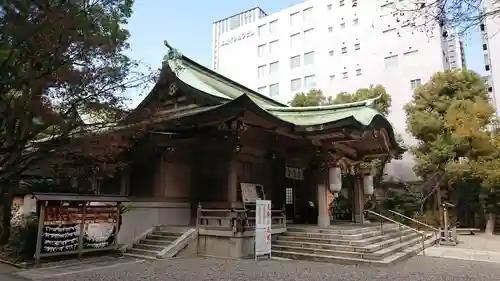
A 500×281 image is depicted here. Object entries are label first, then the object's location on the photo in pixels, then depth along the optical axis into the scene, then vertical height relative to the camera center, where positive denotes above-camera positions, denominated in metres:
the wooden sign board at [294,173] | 14.49 +1.02
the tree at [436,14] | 4.01 +1.98
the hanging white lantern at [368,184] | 16.15 +0.63
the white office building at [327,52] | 30.78 +14.62
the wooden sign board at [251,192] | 12.12 +0.25
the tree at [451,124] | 20.84 +4.31
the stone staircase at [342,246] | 9.47 -1.28
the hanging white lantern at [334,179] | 12.90 +0.68
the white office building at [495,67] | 28.27 +9.85
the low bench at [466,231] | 20.83 -1.80
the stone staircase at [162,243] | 9.81 -1.17
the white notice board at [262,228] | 9.65 -0.74
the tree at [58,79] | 5.03 +1.79
